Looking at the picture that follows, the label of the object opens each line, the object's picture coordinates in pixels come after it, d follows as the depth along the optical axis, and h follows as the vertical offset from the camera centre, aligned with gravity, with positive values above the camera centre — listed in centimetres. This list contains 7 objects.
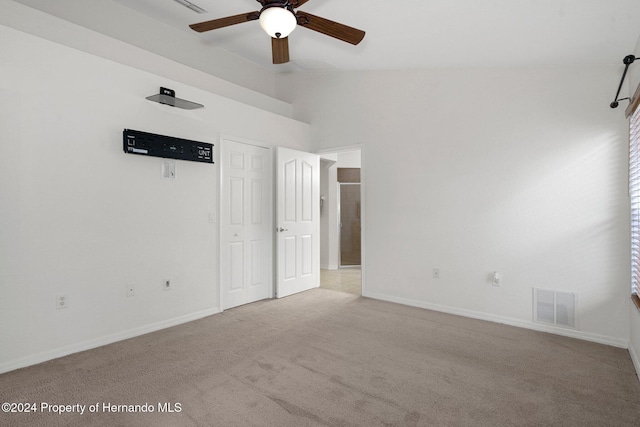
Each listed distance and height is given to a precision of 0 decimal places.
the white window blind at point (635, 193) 264 +19
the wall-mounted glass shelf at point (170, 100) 323 +117
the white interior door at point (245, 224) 397 -8
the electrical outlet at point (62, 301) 269 -67
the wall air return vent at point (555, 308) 319 -89
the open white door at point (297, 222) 452 -7
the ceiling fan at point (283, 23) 205 +130
